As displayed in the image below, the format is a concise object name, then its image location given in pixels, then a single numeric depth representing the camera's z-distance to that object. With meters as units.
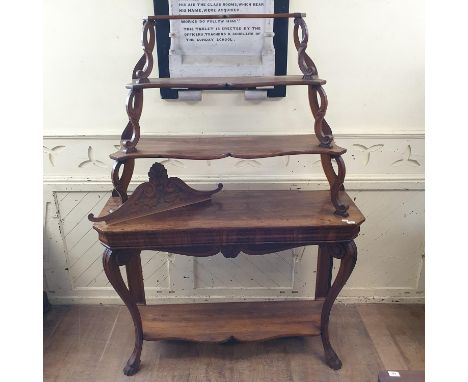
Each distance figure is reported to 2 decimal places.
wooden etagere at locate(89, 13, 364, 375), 2.00
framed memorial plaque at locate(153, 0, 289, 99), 2.30
